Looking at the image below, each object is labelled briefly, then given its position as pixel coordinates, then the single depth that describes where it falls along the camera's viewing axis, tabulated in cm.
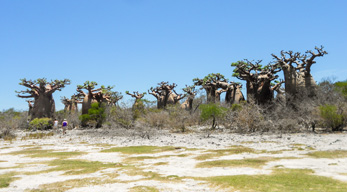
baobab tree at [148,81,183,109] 3819
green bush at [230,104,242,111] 2125
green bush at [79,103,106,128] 2699
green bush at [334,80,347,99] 1862
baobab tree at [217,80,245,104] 2881
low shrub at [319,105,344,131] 1547
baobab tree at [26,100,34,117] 3966
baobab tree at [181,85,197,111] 3580
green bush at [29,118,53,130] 2799
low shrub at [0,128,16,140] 2007
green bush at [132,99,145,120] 2532
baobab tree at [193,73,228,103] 3438
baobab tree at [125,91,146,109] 4172
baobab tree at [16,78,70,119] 3161
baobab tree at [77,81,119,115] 2923
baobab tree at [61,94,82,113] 4316
